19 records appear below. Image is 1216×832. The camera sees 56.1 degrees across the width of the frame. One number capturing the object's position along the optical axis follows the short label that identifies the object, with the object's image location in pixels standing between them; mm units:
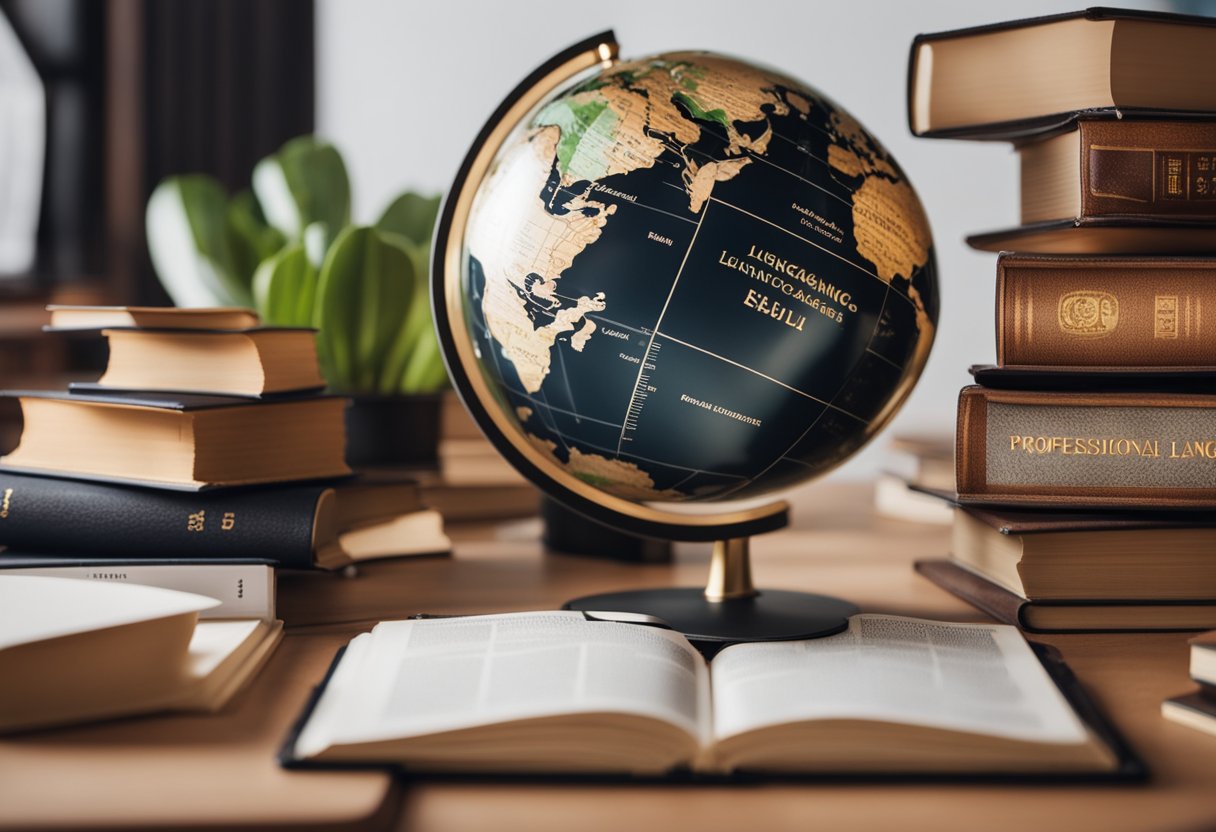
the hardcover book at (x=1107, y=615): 860
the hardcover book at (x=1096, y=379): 854
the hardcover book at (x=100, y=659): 605
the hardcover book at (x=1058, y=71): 880
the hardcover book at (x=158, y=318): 958
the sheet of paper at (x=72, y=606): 604
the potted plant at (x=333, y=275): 1239
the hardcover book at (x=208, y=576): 815
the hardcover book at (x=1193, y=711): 633
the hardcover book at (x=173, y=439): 902
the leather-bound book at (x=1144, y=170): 864
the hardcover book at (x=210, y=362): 956
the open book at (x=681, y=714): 562
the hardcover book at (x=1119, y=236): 858
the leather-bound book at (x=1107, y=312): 866
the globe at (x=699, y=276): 757
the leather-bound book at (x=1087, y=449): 864
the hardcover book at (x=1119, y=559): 854
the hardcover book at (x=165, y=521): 884
